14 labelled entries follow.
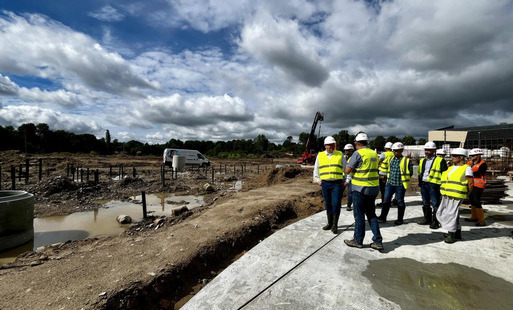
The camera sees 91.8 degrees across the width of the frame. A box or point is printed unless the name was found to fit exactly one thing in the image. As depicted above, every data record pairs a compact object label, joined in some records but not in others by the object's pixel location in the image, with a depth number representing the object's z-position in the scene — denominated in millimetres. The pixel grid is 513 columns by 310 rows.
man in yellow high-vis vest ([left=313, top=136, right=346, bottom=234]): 4316
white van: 24531
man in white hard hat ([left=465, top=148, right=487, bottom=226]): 5051
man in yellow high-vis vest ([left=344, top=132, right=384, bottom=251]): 3693
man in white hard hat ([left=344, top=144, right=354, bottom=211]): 6045
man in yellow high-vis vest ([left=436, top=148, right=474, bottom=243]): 4082
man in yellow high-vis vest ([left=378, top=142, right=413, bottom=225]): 5016
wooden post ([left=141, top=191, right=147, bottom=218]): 7927
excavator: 22780
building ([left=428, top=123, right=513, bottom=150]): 41188
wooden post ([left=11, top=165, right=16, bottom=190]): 11709
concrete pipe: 5469
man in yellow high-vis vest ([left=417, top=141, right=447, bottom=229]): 4793
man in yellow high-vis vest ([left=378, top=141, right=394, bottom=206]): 5899
